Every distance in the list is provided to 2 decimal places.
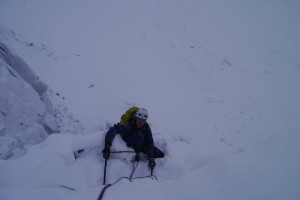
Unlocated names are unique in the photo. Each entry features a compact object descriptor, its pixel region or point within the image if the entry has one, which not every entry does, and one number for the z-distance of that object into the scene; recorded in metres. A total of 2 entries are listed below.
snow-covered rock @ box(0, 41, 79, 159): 4.86
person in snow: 5.68
